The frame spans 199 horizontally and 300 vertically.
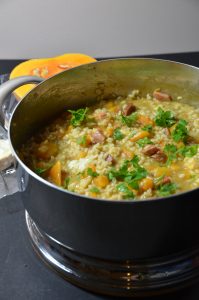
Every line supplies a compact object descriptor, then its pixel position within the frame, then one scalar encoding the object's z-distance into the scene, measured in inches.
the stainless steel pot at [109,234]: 34.0
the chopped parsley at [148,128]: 52.2
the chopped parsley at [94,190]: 43.4
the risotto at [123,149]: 44.2
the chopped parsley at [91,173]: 45.0
